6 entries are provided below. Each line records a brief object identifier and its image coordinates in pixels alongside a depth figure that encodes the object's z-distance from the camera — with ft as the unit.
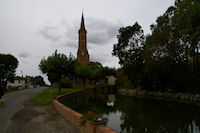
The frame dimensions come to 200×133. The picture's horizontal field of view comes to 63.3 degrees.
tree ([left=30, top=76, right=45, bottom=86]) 384.47
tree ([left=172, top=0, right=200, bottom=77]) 58.57
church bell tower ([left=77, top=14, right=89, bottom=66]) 255.09
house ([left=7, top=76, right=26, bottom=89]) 277.44
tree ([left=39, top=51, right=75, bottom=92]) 72.95
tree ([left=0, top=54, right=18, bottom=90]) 148.23
